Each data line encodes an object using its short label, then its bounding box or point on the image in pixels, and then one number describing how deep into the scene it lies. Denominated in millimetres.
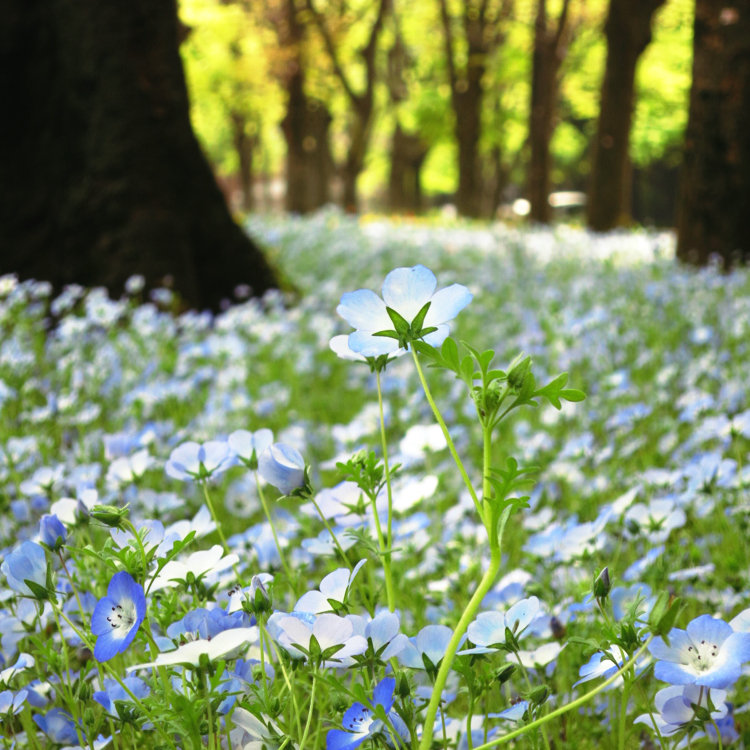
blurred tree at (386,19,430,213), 14948
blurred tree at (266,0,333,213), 13248
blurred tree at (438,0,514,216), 12757
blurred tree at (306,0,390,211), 13339
